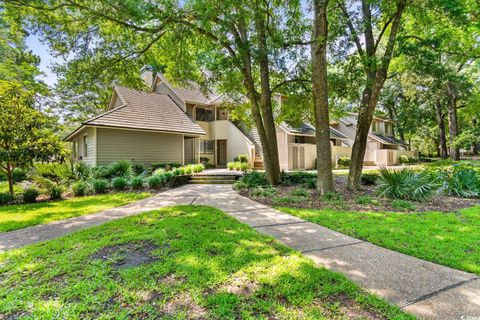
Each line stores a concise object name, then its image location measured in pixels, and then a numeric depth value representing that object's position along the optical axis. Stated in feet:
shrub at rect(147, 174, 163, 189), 34.43
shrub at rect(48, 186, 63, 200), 28.94
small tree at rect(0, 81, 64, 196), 26.96
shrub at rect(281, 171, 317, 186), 35.81
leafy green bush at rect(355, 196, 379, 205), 23.42
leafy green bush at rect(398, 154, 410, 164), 94.89
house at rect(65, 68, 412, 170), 48.32
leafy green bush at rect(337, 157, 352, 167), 76.28
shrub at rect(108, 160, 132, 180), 40.68
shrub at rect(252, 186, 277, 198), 28.34
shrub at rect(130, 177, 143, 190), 33.99
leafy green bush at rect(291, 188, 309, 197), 27.32
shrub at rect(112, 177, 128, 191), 33.47
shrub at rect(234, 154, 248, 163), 63.36
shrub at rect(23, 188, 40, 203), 27.53
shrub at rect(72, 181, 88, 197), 30.82
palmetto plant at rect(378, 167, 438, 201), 25.21
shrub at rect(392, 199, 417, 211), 21.67
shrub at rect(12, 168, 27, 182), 48.78
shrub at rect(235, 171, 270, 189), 33.74
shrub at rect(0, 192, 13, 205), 27.14
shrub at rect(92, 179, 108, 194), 32.19
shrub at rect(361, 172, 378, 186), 35.48
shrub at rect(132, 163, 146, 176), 47.11
